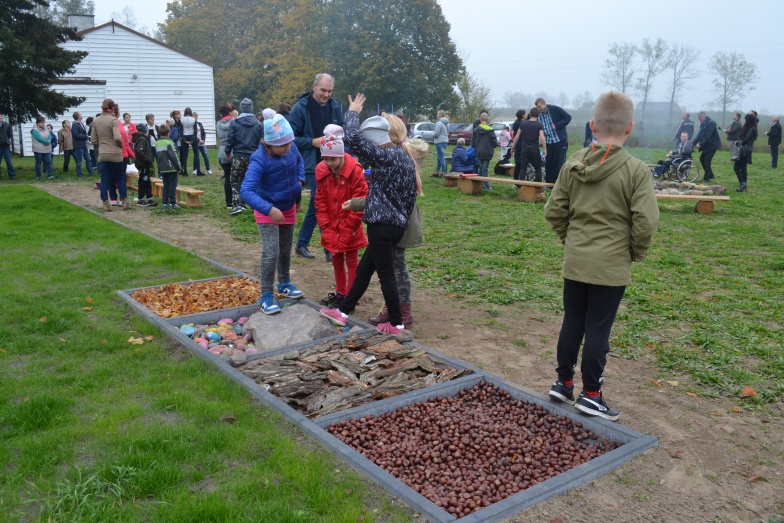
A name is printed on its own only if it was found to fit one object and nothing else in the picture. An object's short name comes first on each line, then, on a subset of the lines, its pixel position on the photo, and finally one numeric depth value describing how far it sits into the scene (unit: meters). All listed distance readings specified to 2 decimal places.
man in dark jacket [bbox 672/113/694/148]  19.75
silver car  41.83
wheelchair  19.47
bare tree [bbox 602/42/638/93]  56.47
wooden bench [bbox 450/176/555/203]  15.38
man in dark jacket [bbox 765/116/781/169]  24.55
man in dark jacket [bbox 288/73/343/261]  8.41
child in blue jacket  6.21
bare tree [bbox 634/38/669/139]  55.91
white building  34.62
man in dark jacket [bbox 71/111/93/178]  21.22
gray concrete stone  5.78
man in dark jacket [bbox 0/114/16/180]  19.45
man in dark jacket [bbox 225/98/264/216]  12.56
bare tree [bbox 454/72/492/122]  54.62
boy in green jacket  3.98
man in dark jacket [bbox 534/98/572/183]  15.53
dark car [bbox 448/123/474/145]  42.81
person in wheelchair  19.48
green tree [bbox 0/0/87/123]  18.39
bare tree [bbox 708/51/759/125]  62.00
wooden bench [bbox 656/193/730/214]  13.82
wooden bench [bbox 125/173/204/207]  14.54
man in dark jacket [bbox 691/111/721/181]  19.19
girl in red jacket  6.41
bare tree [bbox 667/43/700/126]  57.34
